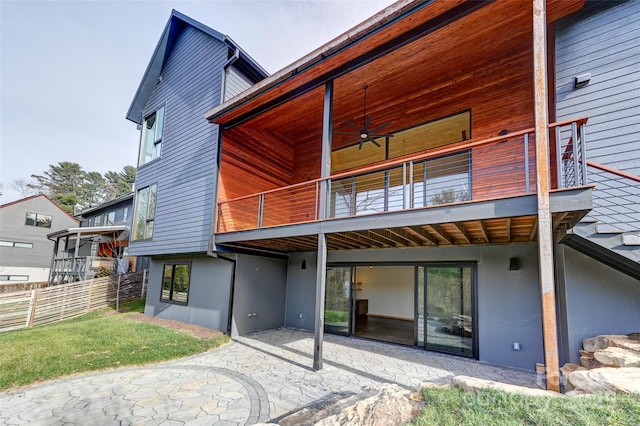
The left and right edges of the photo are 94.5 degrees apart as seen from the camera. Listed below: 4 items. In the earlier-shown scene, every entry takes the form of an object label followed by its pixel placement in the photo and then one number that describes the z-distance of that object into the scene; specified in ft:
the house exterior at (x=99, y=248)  47.06
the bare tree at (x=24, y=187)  112.57
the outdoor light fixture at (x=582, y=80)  17.31
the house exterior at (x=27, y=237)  70.44
